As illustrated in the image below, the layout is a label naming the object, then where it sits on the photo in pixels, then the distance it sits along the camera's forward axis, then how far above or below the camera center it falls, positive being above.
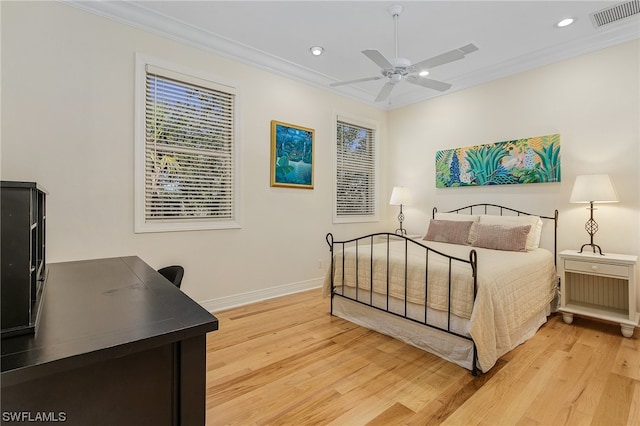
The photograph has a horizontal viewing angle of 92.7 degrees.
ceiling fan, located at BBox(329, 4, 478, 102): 2.37 +1.24
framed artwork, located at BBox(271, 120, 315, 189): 3.75 +0.74
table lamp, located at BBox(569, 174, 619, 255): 2.81 +0.22
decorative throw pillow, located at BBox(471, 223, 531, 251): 3.07 -0.24
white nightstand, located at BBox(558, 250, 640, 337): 2.66 -0.74
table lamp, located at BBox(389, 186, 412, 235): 4.49 +0.25
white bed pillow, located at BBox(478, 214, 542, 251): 3.16 -0.10
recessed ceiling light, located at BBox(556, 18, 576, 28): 2.86 +1.82
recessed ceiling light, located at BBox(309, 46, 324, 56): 3.36 +1.81
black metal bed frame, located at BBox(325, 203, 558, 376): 2.06 -0.56
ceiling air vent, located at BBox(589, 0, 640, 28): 2.65 +1.81
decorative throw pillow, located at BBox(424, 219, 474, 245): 3.51 -0.21
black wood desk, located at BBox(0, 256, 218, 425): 0.63 -0.35
